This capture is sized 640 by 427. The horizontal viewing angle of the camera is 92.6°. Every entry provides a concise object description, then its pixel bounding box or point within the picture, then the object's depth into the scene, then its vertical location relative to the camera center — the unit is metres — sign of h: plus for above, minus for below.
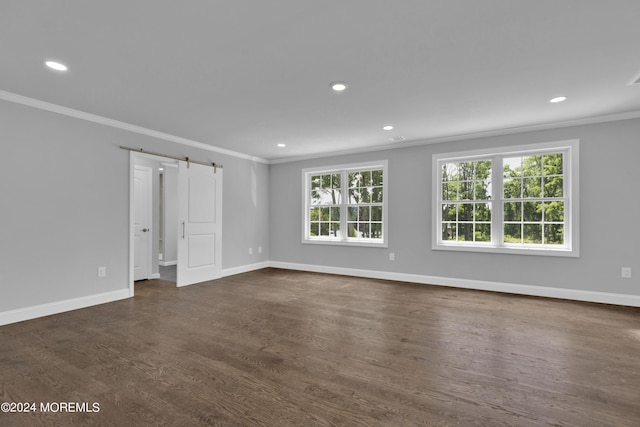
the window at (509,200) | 4.47 +0.23
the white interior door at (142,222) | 5.80 -0.15
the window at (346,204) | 6.00 +0.20
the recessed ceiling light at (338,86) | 3.09 +1.32
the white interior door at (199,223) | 5.25 -0.17
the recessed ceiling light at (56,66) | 2.70 +1.33
